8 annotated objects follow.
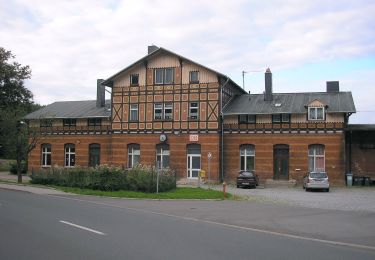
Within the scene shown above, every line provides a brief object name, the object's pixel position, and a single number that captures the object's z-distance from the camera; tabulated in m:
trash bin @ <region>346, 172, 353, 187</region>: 36.56
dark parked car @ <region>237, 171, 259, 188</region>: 34.78
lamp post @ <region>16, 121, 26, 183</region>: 33.94
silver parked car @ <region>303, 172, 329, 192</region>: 31.86
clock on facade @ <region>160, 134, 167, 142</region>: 40.34
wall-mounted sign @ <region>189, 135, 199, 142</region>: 39.62
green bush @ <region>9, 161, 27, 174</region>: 48.74
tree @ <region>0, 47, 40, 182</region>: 56.66
